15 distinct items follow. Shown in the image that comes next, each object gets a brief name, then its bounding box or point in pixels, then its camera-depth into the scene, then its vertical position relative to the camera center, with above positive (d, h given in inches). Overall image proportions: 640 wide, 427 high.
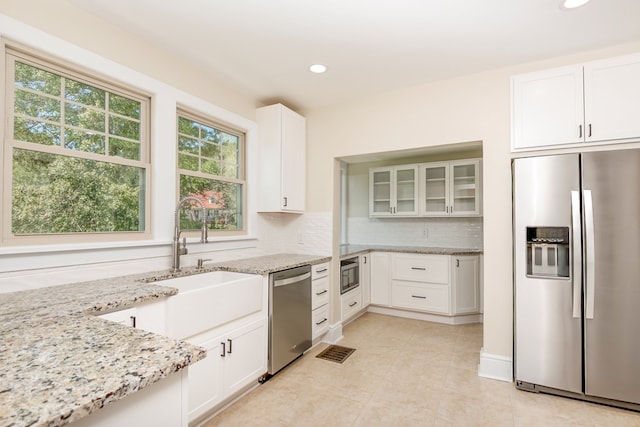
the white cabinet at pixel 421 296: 153.1 -38.8
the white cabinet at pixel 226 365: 74.2 -37.9
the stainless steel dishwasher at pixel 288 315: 98.5 -32.2
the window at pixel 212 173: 106.7 +15.5
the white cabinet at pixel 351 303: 144.3 -40.3
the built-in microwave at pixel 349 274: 144.5 -26.8
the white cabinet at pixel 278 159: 127.0 +22.5
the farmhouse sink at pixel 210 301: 71.2 -20.9
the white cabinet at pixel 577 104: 87.7 +32.0
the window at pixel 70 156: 69.8 +14.4
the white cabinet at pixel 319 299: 119.3 -31.6
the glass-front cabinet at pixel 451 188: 163.0 +14.5
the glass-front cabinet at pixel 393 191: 178.4 +14.2
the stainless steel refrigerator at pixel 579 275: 82.4 -15.8
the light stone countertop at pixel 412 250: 153.7 -16.8
